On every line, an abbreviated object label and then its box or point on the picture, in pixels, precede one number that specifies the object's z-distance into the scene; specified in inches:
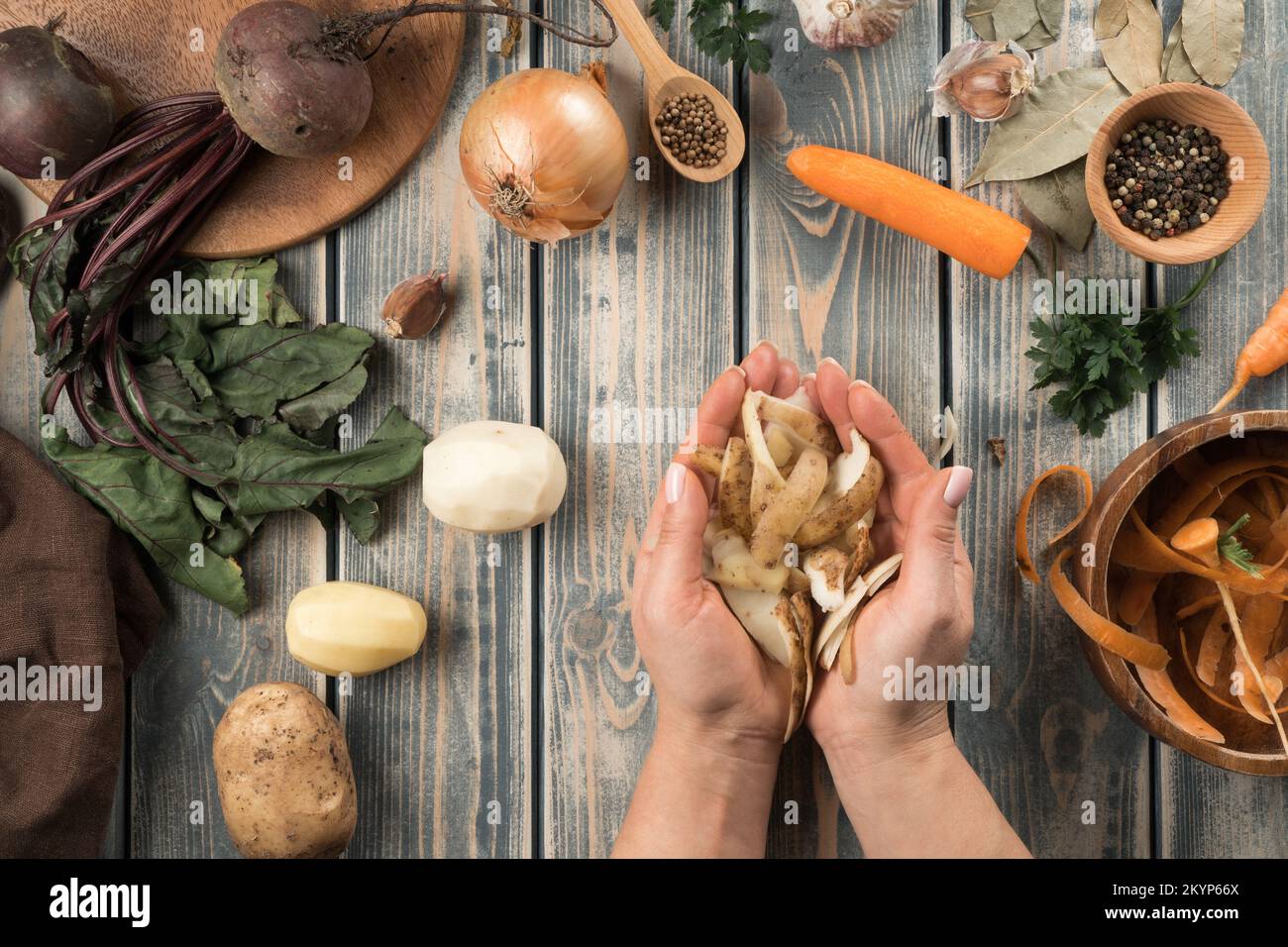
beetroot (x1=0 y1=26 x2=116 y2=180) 36.2
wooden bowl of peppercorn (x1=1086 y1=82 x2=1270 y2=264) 38.0
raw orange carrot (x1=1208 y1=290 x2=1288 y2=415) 40.4
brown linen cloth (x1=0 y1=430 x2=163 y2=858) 38.5
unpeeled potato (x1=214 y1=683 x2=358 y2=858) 38.2
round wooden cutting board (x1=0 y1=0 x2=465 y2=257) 40.0
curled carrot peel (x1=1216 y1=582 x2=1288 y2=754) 36.5
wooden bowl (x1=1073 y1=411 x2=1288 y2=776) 35.9
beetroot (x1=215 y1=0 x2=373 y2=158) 35.6
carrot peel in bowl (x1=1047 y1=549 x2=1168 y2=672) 36.4
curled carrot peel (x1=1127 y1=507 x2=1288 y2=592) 36.9
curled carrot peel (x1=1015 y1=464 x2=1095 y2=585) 40.0
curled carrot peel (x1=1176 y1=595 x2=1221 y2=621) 38.9
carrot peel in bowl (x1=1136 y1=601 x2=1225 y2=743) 36.9
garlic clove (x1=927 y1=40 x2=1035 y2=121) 39.0
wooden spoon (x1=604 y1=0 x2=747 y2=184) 39.4
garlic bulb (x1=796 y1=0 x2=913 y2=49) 38.8
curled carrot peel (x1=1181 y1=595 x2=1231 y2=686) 39.3
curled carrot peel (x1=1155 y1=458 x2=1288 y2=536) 38.1
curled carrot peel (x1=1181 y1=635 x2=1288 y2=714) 39.0
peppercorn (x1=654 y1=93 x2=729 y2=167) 39.8
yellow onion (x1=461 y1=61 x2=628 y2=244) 36.1
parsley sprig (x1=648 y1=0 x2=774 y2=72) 38.7
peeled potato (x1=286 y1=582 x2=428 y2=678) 39.9
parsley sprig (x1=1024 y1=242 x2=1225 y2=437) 39.9
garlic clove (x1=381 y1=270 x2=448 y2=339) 40.1
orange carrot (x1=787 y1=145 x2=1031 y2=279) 39.1
